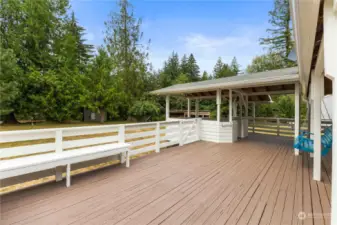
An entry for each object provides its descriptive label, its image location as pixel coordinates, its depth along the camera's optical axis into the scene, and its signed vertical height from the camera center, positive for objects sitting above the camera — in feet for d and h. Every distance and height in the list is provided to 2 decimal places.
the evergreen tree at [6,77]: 28.94 +6.54
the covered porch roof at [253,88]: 16.48 +3.17
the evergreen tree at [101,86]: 42.91 +6.50
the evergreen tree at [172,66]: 95.70 +26.95
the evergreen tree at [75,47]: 49.80 +22.11
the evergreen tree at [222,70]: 77.76 +21.06
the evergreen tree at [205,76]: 87.08 +18.69
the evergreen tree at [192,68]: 101.14 +27.01
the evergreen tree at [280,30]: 48.83 +24.51
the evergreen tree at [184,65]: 99.52 +28.19
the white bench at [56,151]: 7.71 -2.28
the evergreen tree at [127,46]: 50.60 +19.91
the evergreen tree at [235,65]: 85.87 +24.22
